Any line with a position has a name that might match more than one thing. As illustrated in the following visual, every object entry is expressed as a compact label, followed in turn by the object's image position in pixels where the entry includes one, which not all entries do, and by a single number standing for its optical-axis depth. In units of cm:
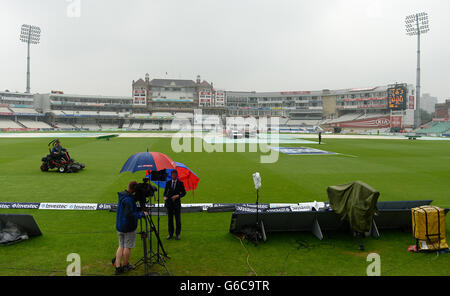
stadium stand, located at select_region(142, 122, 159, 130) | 11248
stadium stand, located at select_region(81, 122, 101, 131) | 11051
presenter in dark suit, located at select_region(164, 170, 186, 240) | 824
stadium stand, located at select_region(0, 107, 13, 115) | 10414
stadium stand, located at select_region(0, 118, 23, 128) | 9738
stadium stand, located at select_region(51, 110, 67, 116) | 11188
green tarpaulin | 725
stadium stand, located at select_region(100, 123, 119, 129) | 11694
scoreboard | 8119
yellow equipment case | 727
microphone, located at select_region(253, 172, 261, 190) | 781
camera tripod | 615
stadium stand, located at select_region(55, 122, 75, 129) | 10842
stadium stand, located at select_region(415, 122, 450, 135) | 8656
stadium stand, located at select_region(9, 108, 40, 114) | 10730
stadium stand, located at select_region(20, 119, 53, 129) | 10212
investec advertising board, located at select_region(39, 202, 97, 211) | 1099
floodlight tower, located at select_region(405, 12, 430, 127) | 8050
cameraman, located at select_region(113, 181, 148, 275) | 610
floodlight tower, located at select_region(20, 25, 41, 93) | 9631
